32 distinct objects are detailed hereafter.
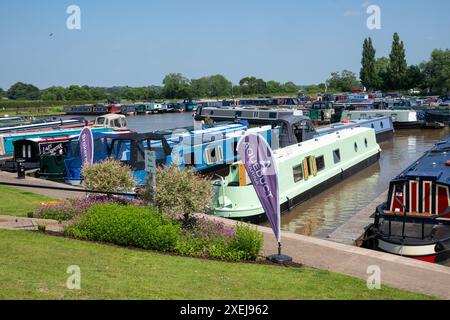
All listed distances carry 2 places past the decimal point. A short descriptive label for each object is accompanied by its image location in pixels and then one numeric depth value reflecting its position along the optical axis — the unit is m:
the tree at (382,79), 119.62
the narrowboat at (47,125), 40.71
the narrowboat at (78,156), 21.98
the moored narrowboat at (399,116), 50.69
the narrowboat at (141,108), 100.00
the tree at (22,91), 169.00
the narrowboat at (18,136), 33.12
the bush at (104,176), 13.38
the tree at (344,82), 159.50
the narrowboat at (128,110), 97.56
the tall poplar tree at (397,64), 114.25
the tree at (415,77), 113.32
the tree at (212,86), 174.90
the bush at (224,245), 10.75
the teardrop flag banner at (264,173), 10.94
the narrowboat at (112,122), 40.89
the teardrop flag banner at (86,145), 16.72
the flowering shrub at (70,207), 13.48
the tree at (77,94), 143.12
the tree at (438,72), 102.56
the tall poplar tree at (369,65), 123.69
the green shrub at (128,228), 11.00
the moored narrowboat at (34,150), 27.34
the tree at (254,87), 171.75
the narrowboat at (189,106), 104.99
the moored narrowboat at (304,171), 16.67
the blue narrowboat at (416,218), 13.09
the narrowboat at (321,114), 64.44
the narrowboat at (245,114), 57.19
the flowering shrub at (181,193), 11.45
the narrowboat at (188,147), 20.61
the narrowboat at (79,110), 98.10
